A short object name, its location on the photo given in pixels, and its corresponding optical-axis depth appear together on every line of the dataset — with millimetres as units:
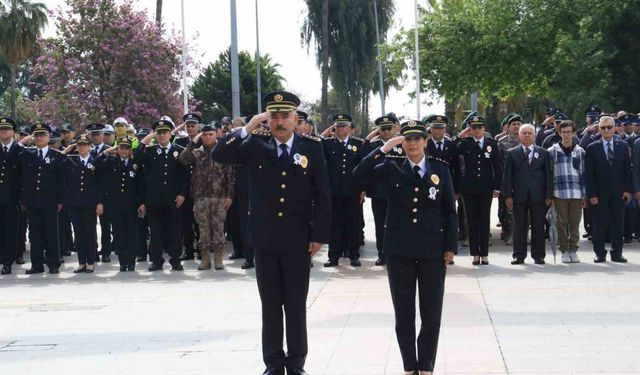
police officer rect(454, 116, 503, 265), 14719
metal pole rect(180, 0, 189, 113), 28809
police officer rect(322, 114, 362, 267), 15109
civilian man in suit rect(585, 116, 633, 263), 14688
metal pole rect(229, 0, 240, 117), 24770
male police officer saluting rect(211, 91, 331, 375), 7742
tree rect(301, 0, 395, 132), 56625
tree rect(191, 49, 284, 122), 63156
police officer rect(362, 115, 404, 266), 13938
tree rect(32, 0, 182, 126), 33969
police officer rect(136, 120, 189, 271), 15148
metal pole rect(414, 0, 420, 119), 23281
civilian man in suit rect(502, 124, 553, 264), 14438
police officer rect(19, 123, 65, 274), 15469
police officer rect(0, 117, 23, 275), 15789
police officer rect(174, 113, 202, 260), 16422
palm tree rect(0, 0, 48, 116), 48844
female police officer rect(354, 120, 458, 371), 7566
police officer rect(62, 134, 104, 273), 15477
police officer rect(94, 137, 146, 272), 15414
